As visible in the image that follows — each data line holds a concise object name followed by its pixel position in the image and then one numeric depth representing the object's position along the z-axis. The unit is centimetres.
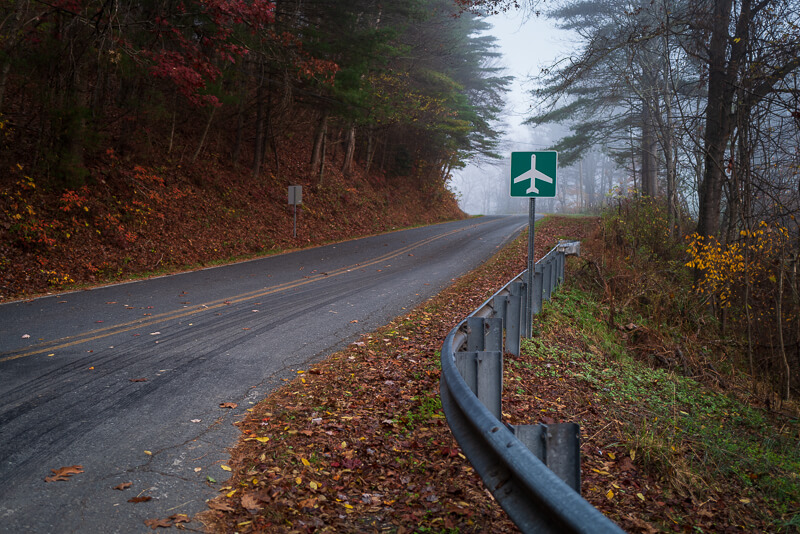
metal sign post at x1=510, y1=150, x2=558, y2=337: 732
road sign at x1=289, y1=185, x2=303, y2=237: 2077
